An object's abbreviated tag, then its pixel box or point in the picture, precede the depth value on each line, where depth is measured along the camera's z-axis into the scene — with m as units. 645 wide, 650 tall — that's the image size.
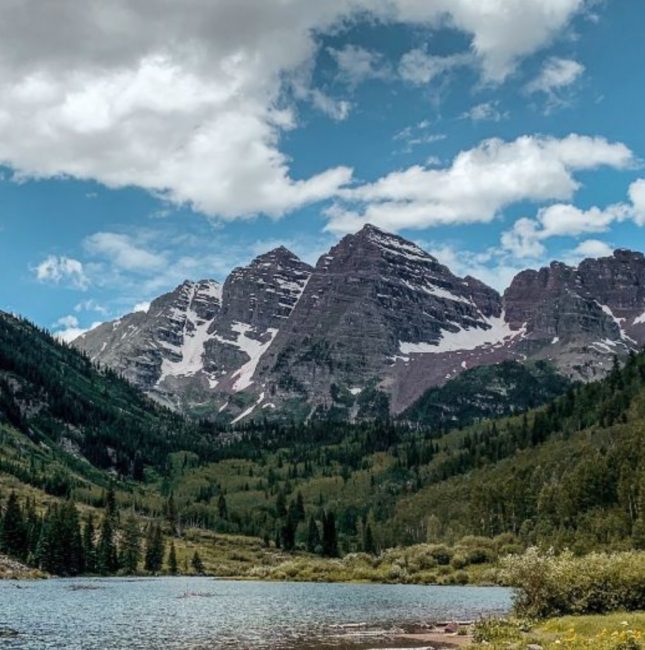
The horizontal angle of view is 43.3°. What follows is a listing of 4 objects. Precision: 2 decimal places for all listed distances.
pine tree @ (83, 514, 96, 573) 189.50
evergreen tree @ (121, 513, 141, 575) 199.05
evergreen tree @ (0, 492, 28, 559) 181.12
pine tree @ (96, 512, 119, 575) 191.75
